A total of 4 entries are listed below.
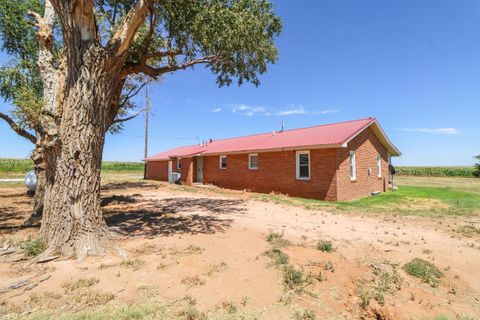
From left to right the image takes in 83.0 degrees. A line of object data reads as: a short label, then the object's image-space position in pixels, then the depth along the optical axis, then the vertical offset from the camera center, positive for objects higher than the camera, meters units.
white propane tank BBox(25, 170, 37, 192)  14.88 -0.74
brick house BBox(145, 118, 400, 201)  14.55 +0.51
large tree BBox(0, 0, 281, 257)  5.31 +0.91
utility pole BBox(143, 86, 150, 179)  30.38 +3.63
